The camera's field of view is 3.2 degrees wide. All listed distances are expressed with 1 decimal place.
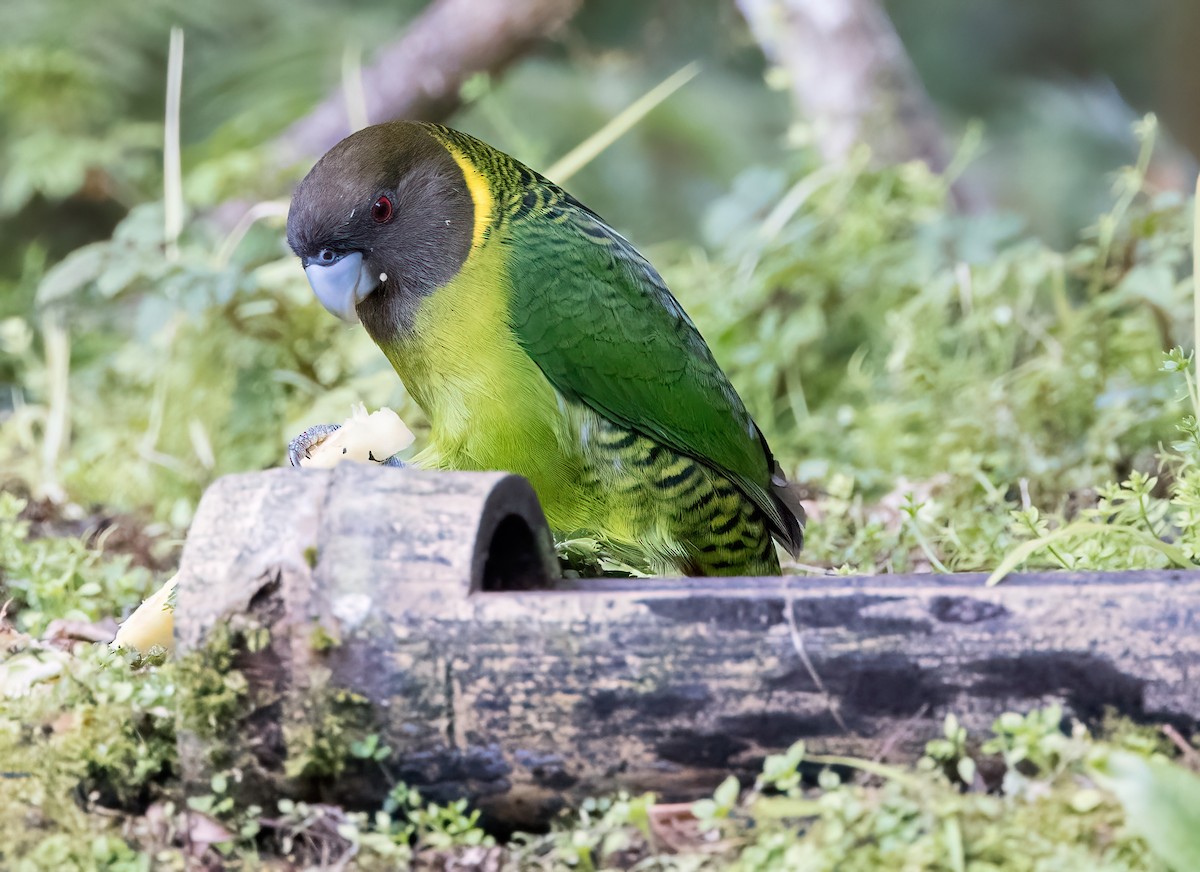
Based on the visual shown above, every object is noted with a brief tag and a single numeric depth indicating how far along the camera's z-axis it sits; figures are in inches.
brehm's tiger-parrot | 213.7
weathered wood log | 209.3
